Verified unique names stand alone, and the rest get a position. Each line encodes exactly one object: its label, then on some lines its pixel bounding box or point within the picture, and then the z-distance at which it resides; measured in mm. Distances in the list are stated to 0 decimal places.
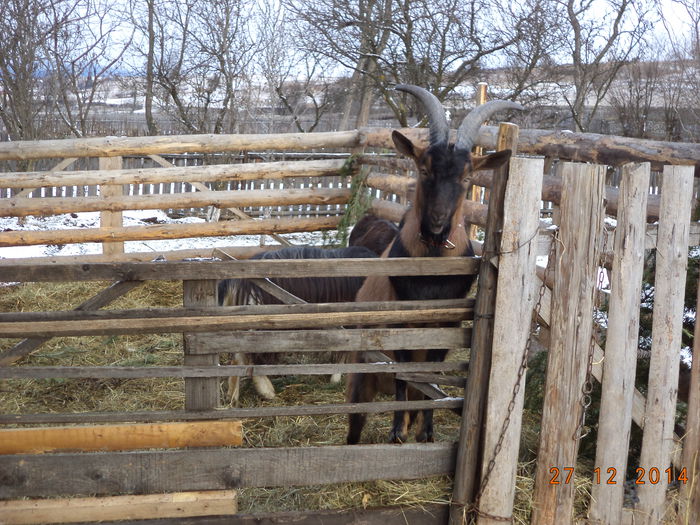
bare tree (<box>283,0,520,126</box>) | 13531
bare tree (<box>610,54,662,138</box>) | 15789
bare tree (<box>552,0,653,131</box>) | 14828
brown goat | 3947
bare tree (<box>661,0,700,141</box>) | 11245
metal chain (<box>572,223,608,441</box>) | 3320
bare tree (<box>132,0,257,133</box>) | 14734
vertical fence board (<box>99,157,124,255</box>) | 8742
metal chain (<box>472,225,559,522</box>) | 3225
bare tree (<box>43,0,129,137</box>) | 11812
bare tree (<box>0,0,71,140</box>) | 10711
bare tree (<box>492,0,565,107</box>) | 13906
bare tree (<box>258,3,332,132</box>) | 14828
